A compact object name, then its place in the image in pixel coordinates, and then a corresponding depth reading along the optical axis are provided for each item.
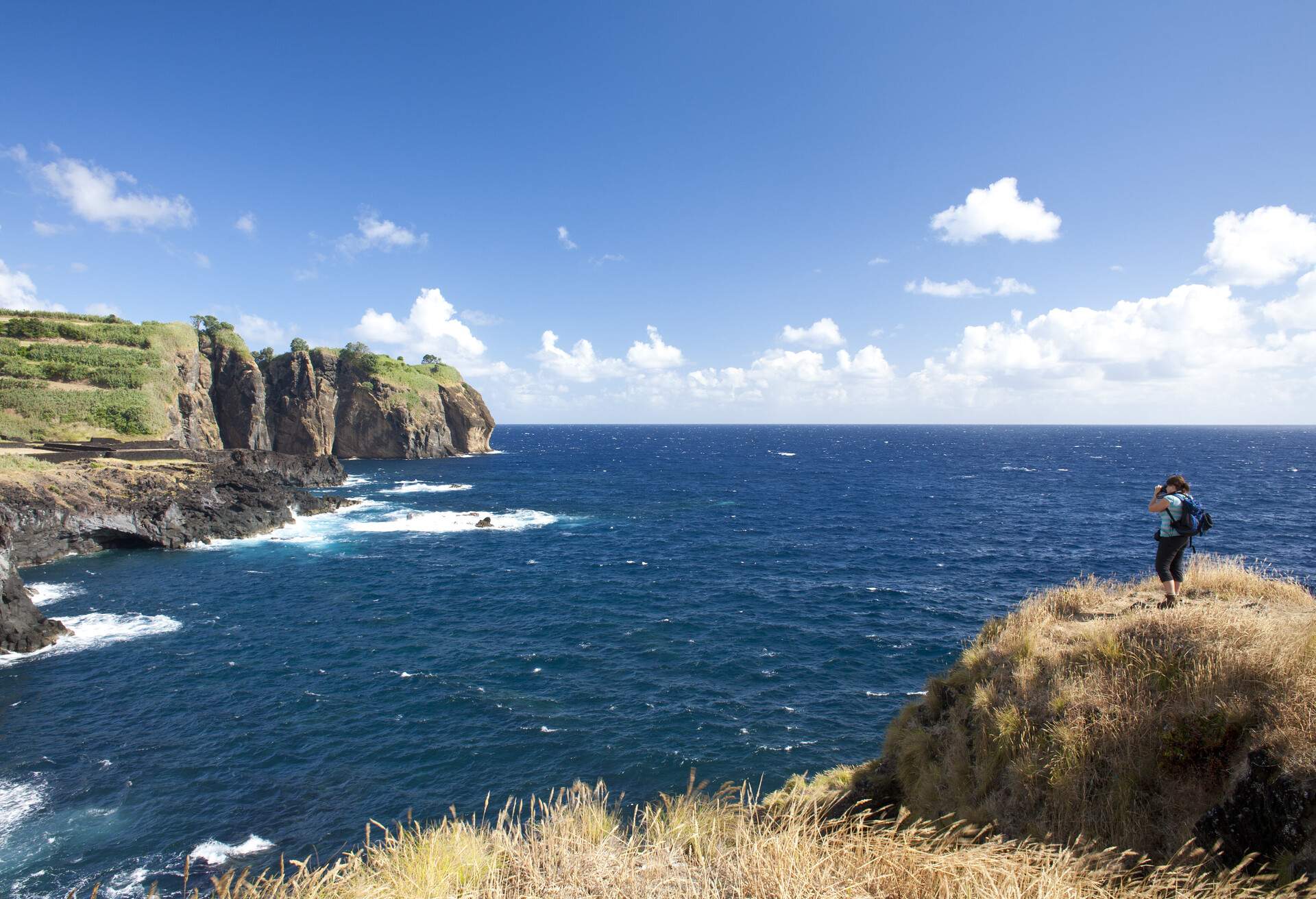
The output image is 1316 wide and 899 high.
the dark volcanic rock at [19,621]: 26.09
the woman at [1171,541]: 10.72
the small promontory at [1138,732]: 6.72
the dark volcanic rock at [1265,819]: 5.99
